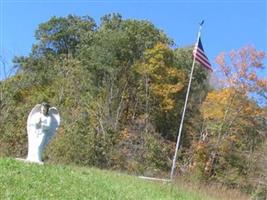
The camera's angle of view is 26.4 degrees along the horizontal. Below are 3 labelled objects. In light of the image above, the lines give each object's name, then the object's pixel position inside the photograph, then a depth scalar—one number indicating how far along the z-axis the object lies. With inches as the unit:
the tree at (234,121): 1460.4
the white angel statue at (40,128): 643.5
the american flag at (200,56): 962.7
